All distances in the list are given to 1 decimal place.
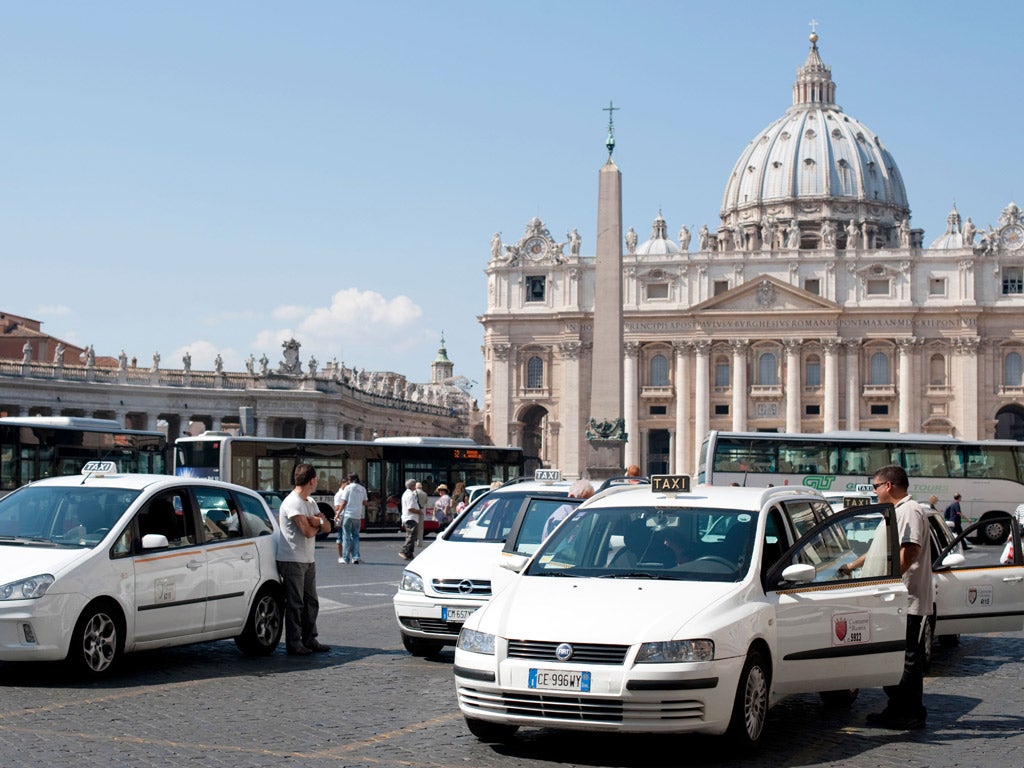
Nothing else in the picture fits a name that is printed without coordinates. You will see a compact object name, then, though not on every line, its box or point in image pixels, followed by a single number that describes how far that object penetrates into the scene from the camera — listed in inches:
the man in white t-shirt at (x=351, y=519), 998.4
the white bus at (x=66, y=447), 1282.0
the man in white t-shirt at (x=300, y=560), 472.4
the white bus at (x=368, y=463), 1397.6
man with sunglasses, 364.8
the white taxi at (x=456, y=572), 479.2
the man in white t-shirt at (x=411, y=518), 1018.1
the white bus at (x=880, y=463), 1606.8
